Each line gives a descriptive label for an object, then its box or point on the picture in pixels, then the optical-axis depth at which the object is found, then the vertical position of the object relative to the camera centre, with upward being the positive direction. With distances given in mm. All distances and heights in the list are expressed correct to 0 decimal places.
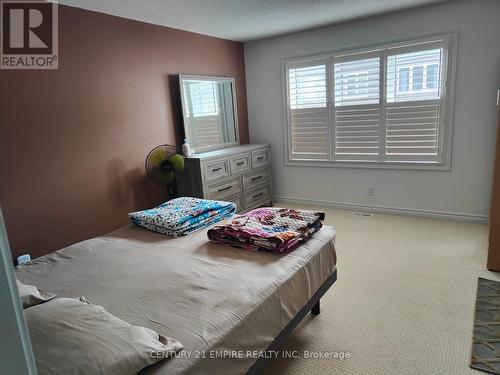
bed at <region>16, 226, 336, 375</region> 1269 -748
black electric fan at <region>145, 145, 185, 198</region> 3525 -435
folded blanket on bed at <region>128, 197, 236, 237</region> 2250 -652
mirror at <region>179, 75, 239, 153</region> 4008 +96
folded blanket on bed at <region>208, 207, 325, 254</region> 1863 -657
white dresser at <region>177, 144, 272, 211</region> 3781 -685
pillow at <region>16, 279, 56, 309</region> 1264 -628
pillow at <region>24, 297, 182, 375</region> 960 -645
